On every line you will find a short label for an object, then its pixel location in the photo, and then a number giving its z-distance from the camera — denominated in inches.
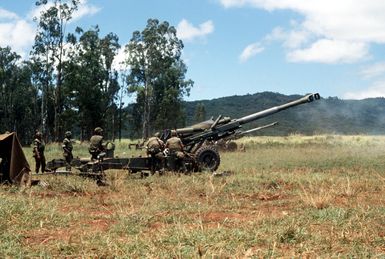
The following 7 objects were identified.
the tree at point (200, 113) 2913.9
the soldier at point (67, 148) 560.1
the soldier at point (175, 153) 535.8
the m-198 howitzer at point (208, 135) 559.1
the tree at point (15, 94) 2058.3
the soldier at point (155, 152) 532.1
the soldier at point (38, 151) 575.5
